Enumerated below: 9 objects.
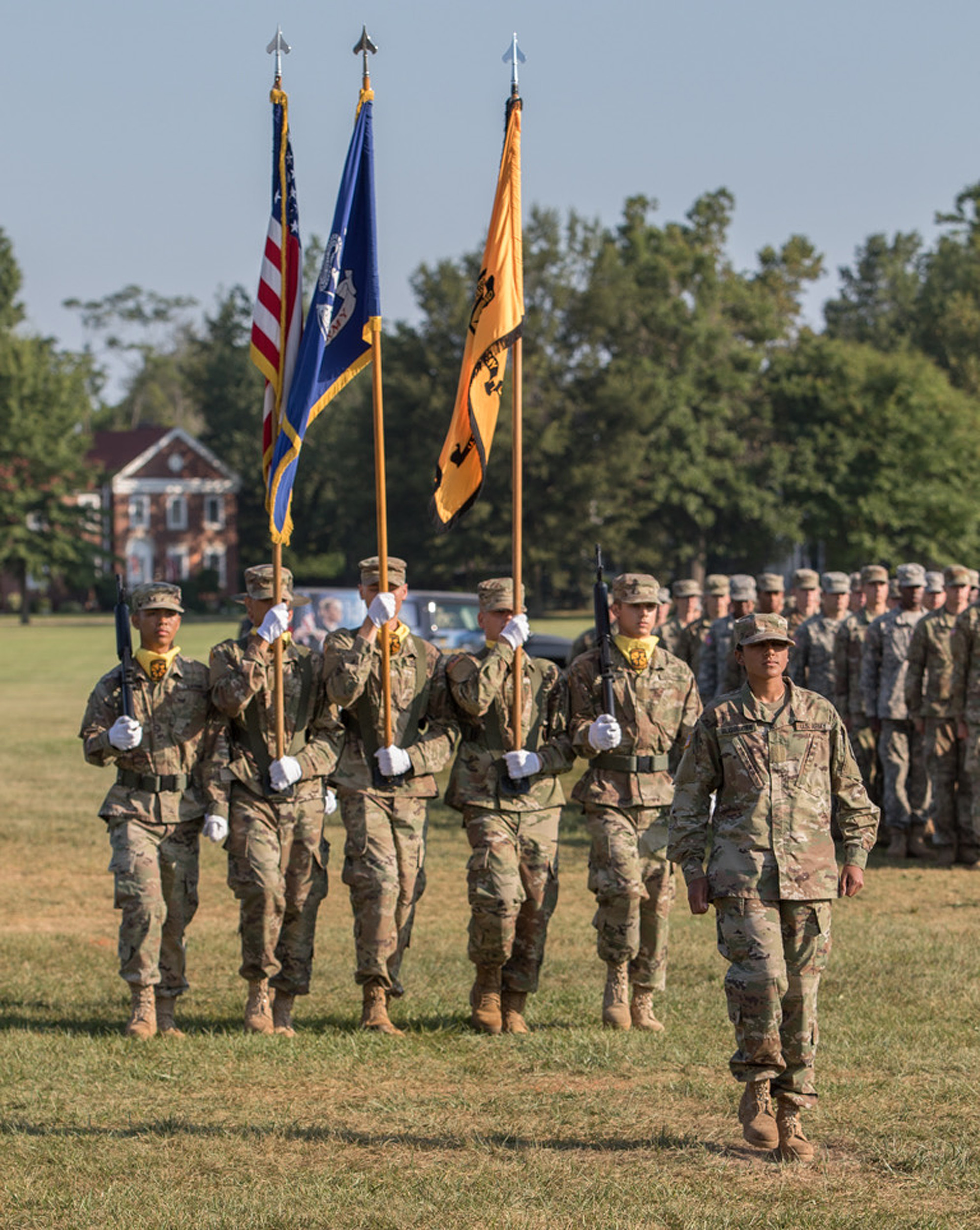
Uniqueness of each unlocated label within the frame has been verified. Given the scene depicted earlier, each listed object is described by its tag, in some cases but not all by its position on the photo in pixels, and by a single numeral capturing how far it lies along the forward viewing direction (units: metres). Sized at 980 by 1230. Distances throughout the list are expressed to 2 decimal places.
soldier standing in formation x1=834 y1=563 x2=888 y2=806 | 29.06
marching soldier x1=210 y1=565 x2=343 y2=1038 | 16.78
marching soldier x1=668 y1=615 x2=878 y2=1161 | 12.72
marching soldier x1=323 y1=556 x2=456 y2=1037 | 16.78
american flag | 17.80
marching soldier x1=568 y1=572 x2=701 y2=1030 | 16.77
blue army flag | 17.58
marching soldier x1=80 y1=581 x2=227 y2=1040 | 16.75
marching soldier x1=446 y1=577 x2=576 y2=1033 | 16.73
